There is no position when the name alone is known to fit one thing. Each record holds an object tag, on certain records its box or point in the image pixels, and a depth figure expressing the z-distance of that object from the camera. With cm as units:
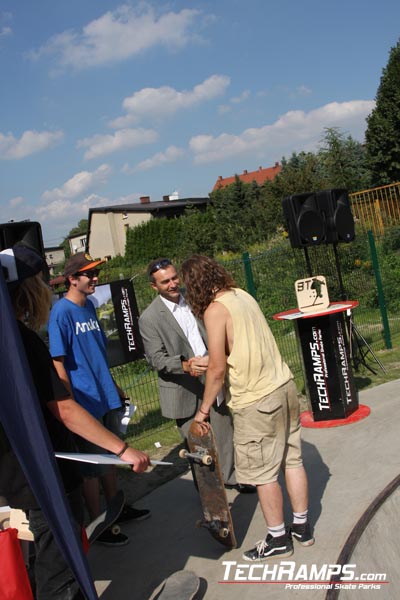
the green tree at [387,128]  2283
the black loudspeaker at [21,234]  484
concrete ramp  300
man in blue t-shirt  370
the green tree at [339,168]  2639
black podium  584
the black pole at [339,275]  751
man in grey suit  430
